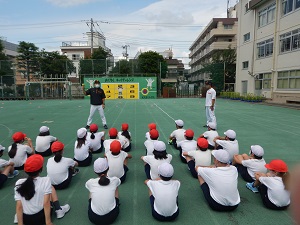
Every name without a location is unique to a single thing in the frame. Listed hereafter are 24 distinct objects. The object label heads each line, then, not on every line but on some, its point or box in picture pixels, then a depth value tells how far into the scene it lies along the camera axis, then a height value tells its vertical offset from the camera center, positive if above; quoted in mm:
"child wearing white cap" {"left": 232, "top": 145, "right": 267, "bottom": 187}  3783 -1291
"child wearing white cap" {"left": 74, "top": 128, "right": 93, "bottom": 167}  4641 -1257
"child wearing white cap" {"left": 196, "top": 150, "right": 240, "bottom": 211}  3066 -1306
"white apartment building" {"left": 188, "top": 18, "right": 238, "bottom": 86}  37625 +9094
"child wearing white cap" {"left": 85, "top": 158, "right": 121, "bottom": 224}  2842 -1404
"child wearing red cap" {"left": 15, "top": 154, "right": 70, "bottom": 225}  2666 -1287
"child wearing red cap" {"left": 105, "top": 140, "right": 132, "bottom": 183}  3863 -1247
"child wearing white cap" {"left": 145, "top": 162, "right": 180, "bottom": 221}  2887 -1375
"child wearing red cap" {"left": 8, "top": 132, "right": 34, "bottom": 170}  4352 -1230
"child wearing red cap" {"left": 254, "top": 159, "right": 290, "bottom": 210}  3053 -1338
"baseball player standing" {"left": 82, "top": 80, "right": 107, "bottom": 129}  8484 -379
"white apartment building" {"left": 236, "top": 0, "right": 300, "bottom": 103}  17344 +3633
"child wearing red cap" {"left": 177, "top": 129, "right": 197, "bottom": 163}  4608 -1147
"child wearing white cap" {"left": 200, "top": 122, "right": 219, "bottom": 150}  5568 -1173
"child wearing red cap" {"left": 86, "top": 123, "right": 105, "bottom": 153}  5438 -1224
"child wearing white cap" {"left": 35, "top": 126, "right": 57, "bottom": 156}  5277 -1249
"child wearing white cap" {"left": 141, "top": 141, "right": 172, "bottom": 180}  3713 -1162
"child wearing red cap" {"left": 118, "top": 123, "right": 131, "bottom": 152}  5489 -1196
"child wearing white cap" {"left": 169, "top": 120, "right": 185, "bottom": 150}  5582 -1136
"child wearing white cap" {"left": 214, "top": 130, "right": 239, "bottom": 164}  4602 -1125
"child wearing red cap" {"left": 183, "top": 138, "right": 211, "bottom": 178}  3975 -1195
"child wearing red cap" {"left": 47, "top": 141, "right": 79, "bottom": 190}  3664 -1312
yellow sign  27750 -127
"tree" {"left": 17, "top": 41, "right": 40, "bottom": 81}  30266 +4225
